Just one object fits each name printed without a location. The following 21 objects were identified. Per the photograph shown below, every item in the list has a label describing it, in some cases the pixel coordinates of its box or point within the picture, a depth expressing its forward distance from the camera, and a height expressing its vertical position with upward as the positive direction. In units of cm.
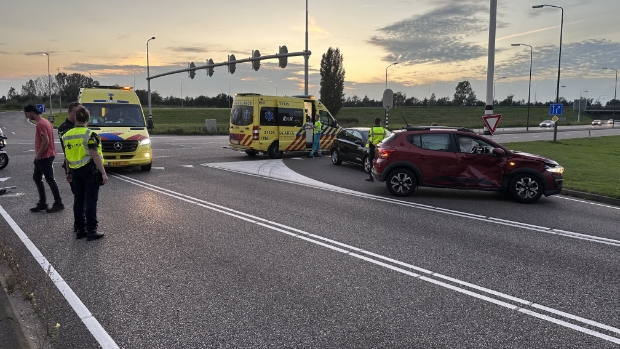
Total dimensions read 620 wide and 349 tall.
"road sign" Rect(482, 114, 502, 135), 1527 +28
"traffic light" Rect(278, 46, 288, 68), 2666 +398
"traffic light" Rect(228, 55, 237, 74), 3005 +396
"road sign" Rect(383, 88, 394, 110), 2300 +147
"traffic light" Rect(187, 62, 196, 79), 3369 +390
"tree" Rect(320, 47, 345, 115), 8019 +826
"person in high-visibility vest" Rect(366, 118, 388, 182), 1378 -23
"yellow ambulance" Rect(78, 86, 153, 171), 1302 +3
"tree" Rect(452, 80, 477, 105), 15362 +1203
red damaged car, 1016 -81
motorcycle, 1405 -104
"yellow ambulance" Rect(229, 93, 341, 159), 1817 +18
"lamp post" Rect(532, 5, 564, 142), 3399 +510
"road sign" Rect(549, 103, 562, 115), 2925 +141
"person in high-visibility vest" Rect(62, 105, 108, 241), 650 -55
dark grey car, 1555 -68
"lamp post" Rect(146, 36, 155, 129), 4469 +655
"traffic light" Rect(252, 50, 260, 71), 2795 +392
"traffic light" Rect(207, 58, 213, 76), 3198 +396
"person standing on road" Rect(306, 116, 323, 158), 1973 -45
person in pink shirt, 795 -58
